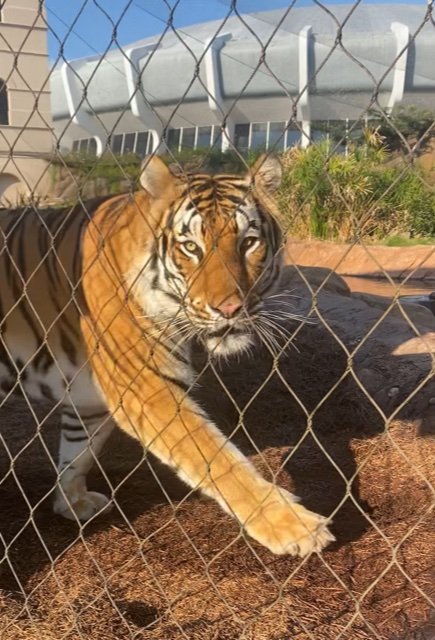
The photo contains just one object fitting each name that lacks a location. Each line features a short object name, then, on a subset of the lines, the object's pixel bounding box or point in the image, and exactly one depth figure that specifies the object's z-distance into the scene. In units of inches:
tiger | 80.7
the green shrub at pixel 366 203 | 448.1
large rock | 139.4
